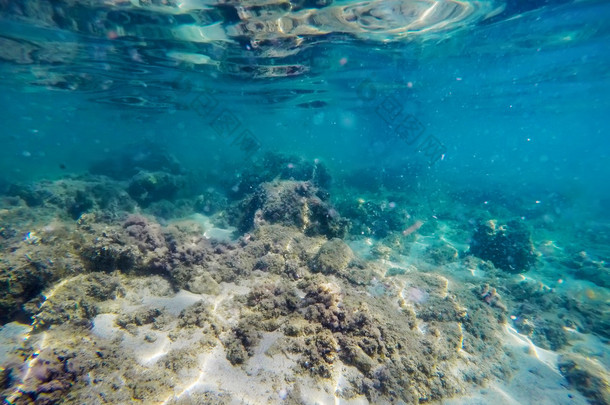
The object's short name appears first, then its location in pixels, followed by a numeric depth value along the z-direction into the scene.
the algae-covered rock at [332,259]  5.86
